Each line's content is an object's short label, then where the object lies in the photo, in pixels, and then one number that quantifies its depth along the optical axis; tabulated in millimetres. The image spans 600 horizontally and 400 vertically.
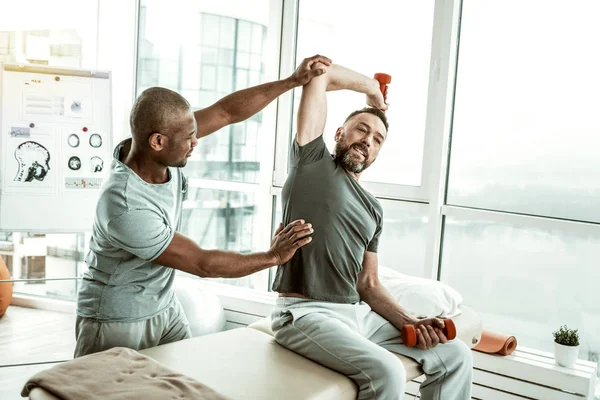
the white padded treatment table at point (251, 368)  1615
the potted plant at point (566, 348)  2568
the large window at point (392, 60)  3096
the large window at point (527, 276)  2723
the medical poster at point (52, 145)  3076
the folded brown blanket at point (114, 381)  1428
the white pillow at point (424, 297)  2332
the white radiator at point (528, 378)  2496
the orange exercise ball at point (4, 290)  3664
